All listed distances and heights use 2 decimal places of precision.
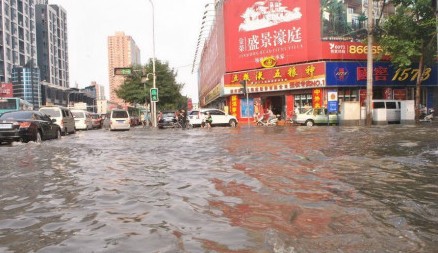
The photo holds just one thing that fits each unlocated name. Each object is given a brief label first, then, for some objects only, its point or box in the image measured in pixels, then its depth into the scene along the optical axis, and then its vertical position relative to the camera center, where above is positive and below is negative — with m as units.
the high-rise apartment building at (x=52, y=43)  89.12 +17.92
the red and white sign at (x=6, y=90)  57.04 +4.53
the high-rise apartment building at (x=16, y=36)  64.88 +14.88
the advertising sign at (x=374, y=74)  32.06 +3.27
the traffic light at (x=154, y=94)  35.84 +2.22
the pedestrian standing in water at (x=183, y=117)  29.55 +0.17
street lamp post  37.28 +1.64
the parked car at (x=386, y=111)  27.64 +0.31
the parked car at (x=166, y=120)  33.50 -0.03
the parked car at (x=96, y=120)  37.44 +0.08
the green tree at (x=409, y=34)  28.08 +5.62
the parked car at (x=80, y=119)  30.95 +0.16
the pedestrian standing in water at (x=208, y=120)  28.76 -0.08
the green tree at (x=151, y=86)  50.56 +4.22
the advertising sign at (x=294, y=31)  32.72 +7.05
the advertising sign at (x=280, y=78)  32.38 +3.27
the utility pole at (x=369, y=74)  25.10 +2.54
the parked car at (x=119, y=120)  29.38 +0.03
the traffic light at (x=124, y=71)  37.56 +4.44
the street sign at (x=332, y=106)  28.28 +0.72
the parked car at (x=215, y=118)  31.11 +0.04
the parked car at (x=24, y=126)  13.93 -0.15
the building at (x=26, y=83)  67.94 +6.54
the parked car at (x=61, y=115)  20.81 +0.33
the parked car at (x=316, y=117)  28.22 -0.02
